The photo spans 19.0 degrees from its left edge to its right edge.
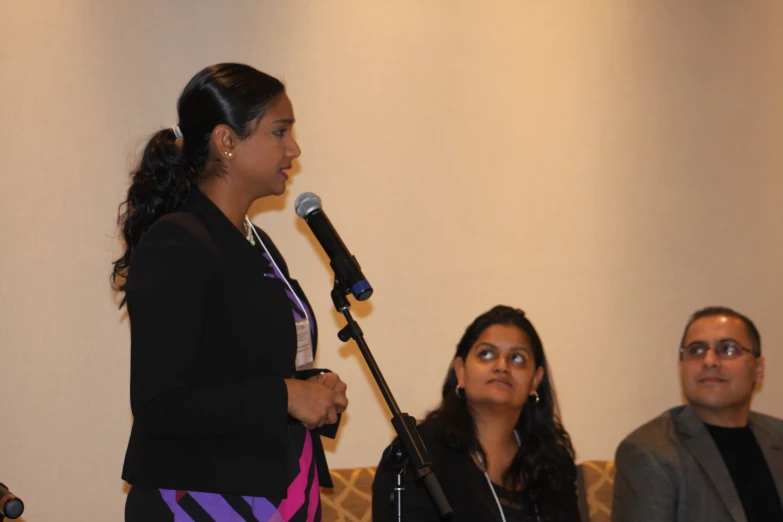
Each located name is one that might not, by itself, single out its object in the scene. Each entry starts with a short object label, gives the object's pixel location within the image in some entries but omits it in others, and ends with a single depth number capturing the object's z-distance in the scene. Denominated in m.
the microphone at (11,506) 3.44
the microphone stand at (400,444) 3.56
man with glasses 4.29
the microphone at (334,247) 3.61
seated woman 4.17
